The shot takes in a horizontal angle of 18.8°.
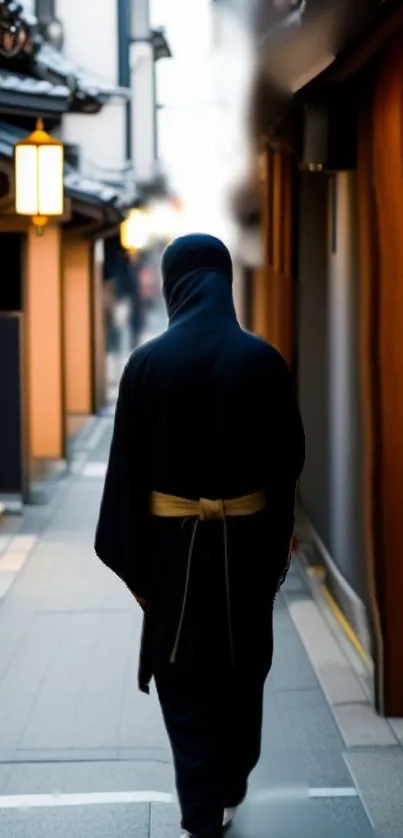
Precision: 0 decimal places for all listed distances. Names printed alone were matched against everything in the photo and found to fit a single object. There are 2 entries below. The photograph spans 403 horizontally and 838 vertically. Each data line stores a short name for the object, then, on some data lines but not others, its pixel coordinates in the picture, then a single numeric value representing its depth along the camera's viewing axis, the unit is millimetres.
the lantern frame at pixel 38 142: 11055
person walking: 4547
